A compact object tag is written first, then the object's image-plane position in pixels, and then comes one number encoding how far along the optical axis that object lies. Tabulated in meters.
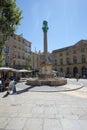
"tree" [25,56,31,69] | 26.44
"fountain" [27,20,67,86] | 12.31
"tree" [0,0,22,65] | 6.40
